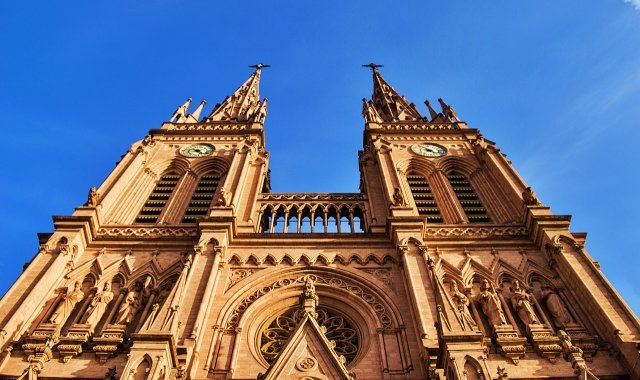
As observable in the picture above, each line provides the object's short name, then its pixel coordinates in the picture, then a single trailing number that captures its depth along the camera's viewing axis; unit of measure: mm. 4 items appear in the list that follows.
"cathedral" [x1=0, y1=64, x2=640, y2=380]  14703
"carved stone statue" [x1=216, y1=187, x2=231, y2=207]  21969
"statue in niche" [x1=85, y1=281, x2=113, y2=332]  16877
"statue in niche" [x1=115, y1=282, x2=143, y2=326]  16906
